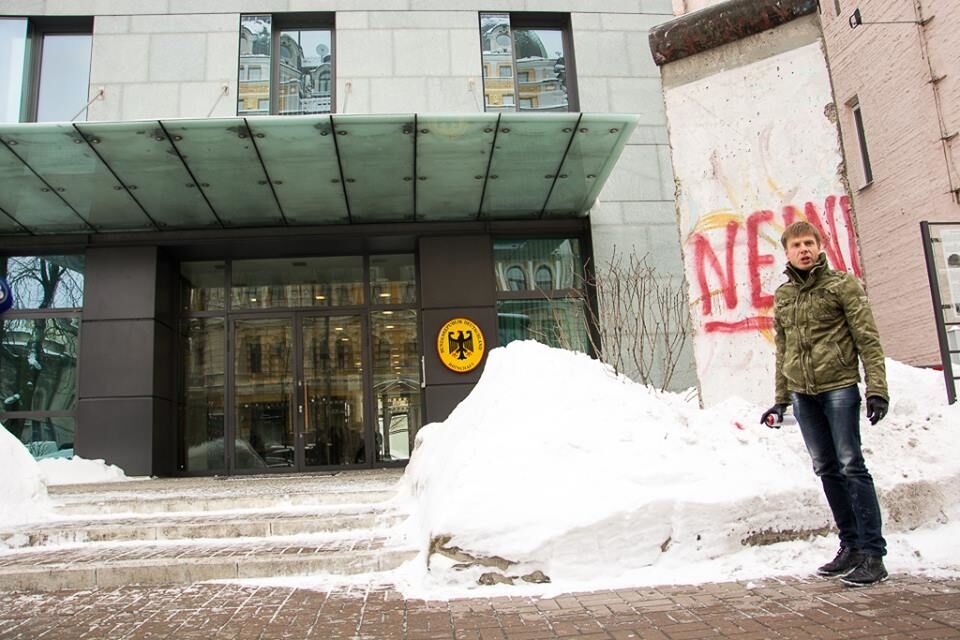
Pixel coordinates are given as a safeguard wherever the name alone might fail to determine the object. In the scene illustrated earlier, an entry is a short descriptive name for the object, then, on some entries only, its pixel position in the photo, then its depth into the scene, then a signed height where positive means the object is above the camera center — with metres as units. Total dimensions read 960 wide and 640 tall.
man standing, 3.64 +0.06
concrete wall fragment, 6.03 +2.03
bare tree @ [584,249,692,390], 10.66 +1.46
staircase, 4.66 -0.85
